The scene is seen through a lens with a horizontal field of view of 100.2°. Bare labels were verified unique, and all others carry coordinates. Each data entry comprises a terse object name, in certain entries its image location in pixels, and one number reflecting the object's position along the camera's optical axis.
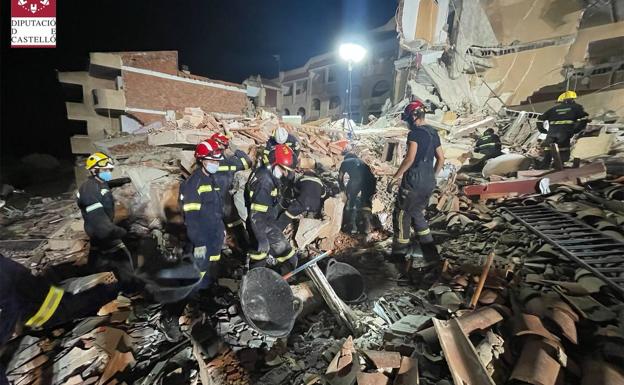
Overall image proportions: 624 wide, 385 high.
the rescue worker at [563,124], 5.64
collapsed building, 1.90
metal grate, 2.48
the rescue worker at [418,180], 3.69
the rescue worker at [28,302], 2.17
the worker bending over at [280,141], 3.77
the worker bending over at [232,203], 4.61
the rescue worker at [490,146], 7.62
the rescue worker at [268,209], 3.57
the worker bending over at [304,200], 4.20
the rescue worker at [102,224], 3.57
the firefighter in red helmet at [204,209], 3.17
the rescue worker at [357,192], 5.32
